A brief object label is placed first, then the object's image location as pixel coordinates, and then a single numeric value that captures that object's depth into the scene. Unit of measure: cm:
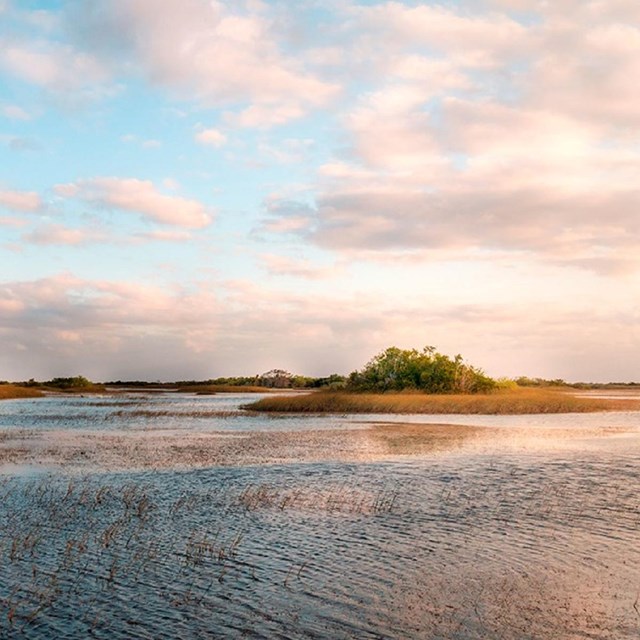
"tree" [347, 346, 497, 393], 9056
